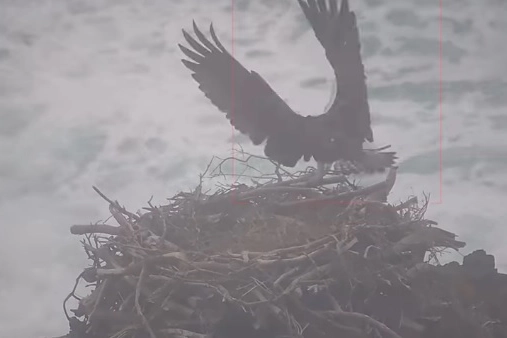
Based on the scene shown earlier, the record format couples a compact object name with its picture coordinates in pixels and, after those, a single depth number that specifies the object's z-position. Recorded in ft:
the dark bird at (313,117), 168.56
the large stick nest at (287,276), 165.70
